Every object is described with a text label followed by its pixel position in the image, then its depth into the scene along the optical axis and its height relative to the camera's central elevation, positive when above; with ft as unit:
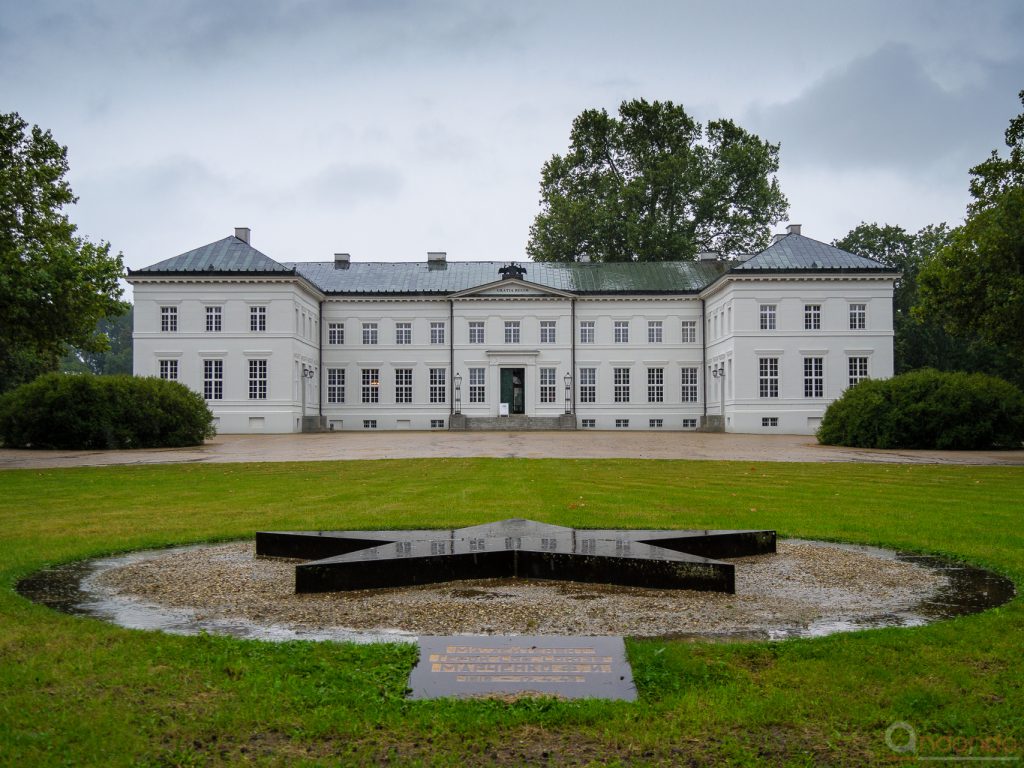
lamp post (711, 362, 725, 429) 168.12 +5.89
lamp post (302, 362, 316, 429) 167.63 +6.78
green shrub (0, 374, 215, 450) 102.53 -0.29
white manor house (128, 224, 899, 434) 158.51 +13.23
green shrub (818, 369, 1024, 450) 102.22 -0.97
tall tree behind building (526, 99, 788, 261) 203.41 +49.96
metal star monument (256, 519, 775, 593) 23.79 -4.18
